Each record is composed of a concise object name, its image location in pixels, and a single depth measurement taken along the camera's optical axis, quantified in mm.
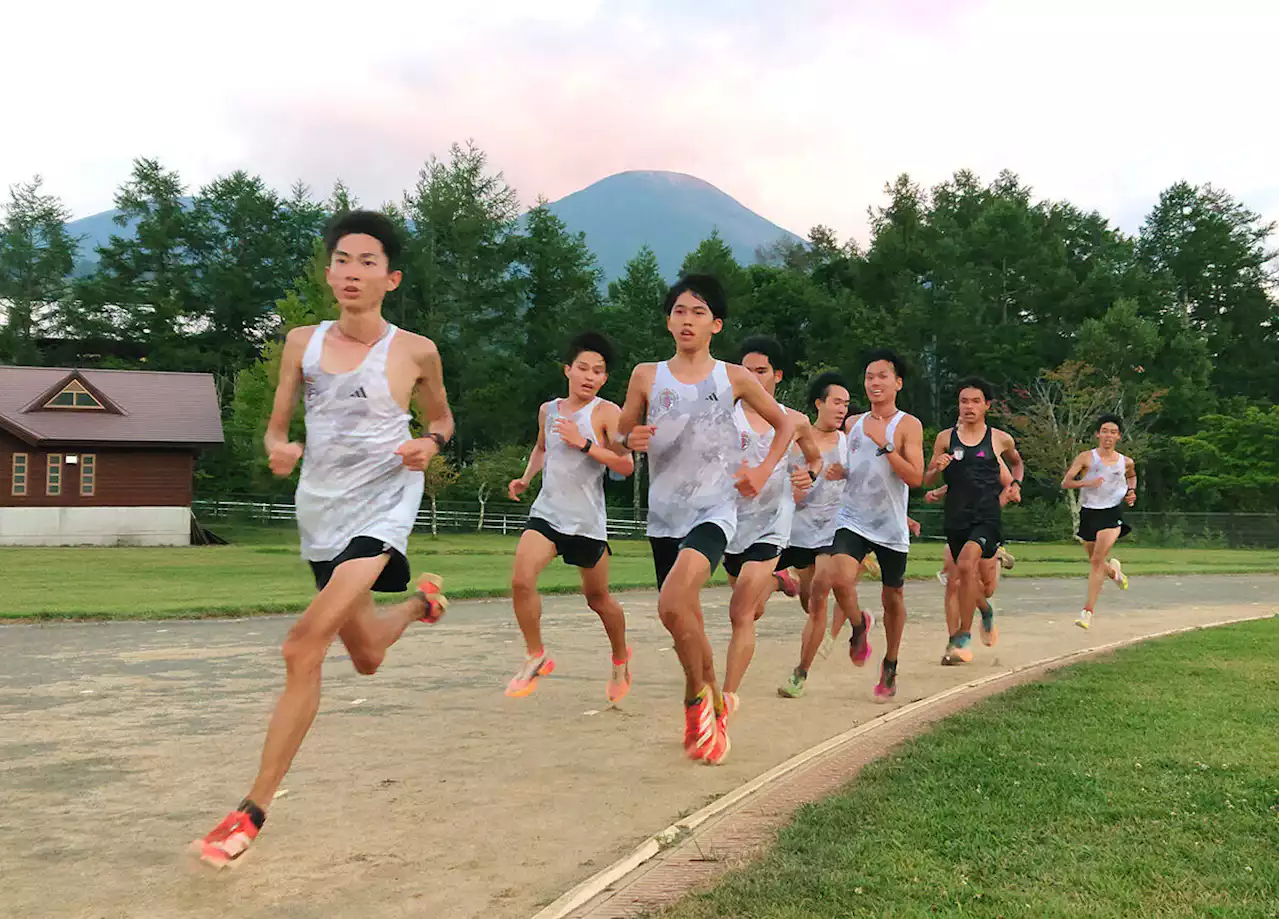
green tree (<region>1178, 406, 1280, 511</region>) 53062
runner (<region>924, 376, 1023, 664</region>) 10188
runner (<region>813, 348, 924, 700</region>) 8664
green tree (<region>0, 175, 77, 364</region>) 72062
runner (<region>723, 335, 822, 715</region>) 7348
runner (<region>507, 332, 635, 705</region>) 7910
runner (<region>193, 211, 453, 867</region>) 4895
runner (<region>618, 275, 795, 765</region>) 6207
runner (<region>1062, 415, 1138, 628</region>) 13766
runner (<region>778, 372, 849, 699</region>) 9227
